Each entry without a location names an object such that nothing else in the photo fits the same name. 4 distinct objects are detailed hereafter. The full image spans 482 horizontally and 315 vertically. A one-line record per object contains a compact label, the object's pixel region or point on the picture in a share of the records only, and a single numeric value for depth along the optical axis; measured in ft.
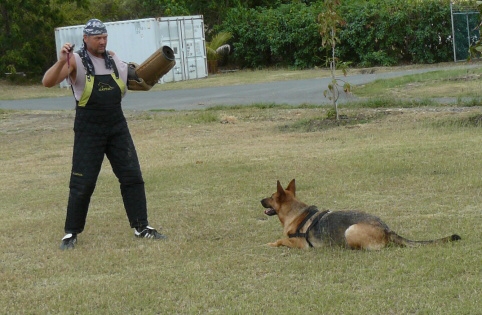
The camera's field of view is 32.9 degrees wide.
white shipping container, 104.01
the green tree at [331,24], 45.98
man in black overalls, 21.85
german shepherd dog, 19.54
